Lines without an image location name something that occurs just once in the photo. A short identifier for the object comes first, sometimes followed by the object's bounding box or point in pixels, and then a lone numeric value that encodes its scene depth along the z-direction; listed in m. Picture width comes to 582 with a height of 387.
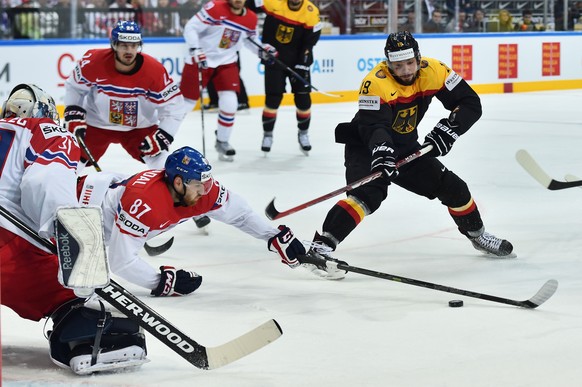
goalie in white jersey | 5.48
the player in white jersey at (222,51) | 14.89
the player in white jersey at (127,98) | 9.67
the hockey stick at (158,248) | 8.95
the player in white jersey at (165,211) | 6.91
